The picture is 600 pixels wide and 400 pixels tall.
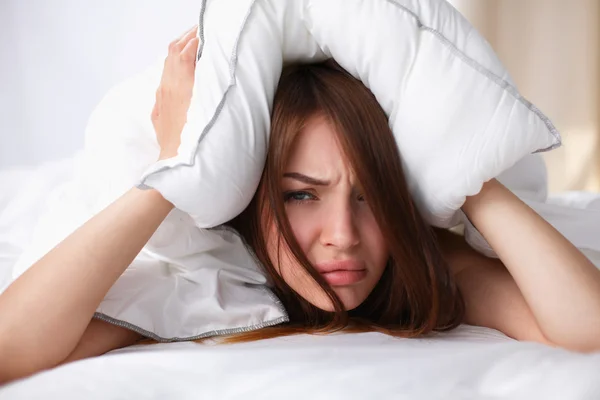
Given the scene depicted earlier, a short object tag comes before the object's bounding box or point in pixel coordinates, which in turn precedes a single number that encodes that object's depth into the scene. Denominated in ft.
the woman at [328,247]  2.82
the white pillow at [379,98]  2.87
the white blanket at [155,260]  3.18
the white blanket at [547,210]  3.99
